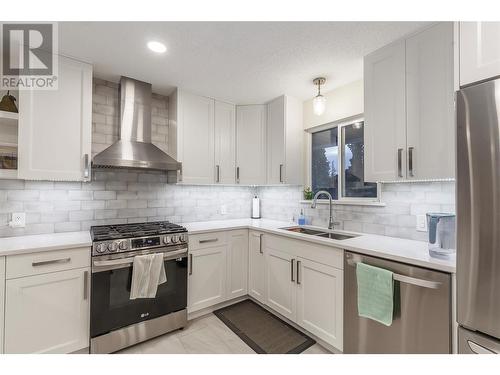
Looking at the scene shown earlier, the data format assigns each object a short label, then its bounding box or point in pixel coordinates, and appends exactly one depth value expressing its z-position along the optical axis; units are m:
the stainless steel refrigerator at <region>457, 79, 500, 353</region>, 1.02
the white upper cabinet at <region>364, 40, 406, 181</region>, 1.70
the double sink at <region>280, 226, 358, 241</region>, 2.26
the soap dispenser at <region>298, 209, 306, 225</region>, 2.69
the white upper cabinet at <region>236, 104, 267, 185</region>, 2.93
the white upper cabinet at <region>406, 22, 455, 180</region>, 1.46
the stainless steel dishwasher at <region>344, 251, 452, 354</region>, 1.28
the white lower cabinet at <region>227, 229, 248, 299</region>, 2.55
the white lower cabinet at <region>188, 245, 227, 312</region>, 2.29
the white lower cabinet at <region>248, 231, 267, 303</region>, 2.47
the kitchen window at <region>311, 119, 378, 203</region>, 2.42
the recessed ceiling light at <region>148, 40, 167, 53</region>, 1.74
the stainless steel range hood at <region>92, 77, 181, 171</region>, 2.17
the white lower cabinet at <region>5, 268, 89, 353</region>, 1.53
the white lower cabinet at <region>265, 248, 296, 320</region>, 2.14
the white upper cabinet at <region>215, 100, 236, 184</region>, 2.85
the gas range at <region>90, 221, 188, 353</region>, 1.77
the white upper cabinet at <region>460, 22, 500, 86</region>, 1.08
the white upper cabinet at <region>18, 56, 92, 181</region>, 1.79
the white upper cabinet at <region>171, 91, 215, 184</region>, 2.57
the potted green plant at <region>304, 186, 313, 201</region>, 2.79
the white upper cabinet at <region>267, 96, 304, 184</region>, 2.70
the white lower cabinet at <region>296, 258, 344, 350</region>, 1.77
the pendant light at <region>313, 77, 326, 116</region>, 2.11
